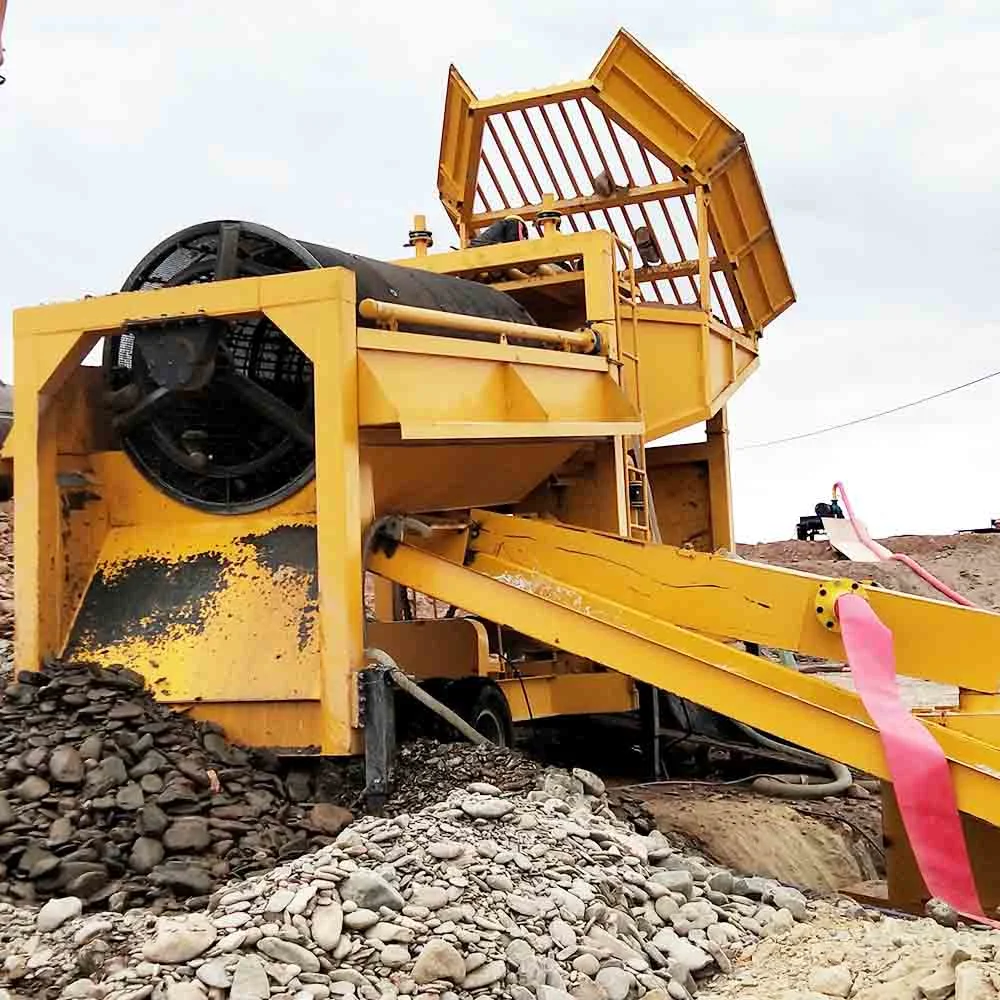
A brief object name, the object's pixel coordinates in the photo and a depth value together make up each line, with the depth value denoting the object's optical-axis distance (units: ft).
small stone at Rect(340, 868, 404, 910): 9.92
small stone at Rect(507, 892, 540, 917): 10.23
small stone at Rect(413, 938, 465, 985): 9.27
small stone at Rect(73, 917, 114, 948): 9.87
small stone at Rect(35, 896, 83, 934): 10.25
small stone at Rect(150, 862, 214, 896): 10.87
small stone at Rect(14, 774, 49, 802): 11.94
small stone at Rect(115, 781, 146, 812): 11.81
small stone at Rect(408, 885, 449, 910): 10.02
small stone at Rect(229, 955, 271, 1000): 8.81
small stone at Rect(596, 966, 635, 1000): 9.59
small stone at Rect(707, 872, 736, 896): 11.91
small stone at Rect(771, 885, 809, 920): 11.65
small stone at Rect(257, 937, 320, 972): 9.18
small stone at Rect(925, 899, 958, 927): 11.60
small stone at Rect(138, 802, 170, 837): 11.55
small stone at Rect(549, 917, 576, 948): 10.03
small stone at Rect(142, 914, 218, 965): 9.21
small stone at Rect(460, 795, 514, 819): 11.76
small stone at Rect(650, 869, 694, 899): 11.48
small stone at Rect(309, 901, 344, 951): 9.43
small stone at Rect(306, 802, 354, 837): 12.21
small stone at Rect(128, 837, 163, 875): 11.23
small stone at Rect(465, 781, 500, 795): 12.45
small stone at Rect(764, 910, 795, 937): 11.18
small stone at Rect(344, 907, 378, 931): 9.68
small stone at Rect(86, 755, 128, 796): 12.01
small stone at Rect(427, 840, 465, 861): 10.71
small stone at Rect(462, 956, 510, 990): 9.39
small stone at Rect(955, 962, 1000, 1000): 8.98
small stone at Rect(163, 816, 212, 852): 11.45
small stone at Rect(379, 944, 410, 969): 9.42
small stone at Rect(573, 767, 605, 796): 13.58
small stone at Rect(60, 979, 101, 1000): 9.00
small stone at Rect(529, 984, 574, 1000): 9.30
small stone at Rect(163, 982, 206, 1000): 8.75
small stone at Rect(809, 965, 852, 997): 9.73
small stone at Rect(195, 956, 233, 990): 8.90
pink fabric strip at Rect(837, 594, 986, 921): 11.51
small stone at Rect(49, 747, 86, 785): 12.10
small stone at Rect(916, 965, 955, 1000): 9.29
